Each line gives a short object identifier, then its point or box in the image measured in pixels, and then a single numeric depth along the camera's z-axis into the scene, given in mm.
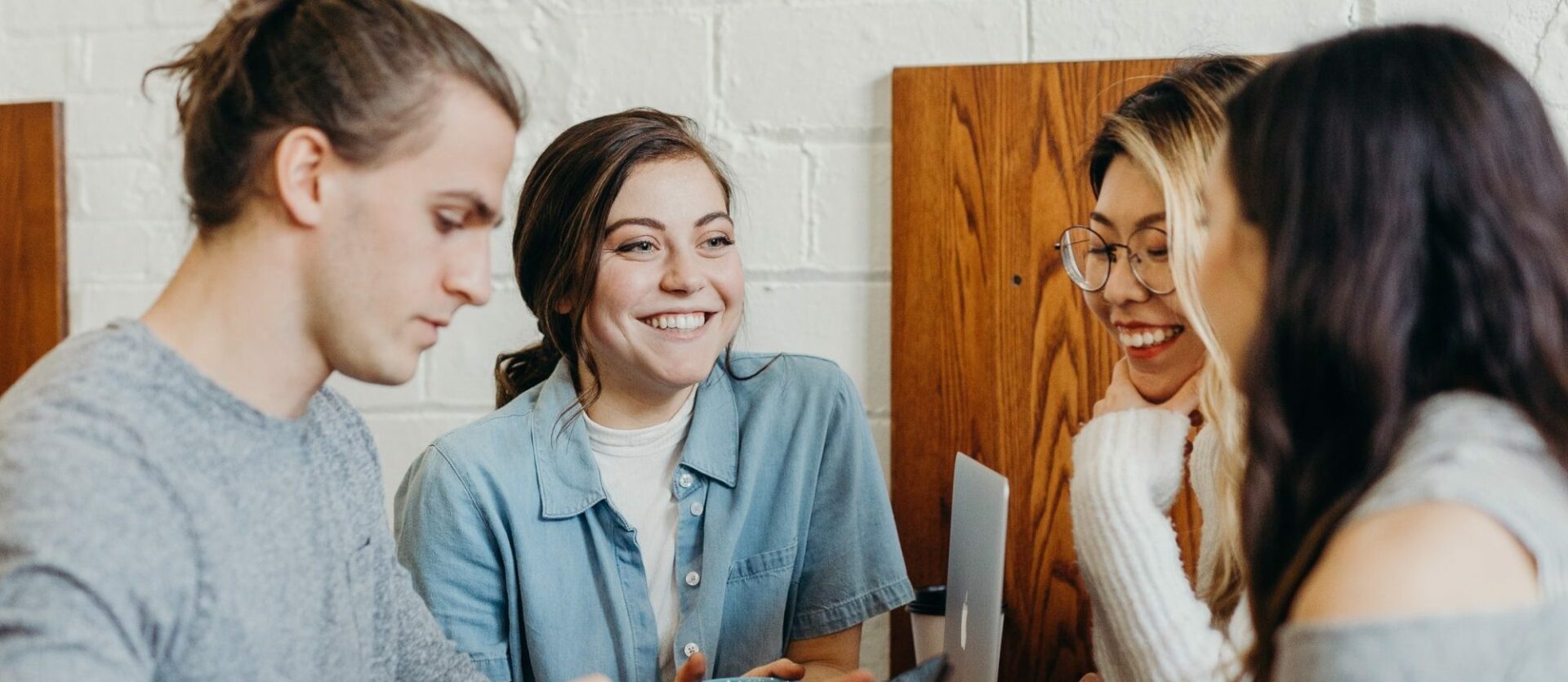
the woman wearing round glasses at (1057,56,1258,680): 1062
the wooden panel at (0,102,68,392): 1746
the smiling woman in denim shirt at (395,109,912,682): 1293
